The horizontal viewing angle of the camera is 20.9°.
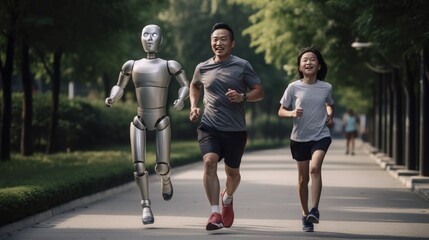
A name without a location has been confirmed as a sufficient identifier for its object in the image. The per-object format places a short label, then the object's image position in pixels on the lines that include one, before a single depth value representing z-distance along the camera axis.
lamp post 31.07
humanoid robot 13.13
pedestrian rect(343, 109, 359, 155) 43.62
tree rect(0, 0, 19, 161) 26.56
